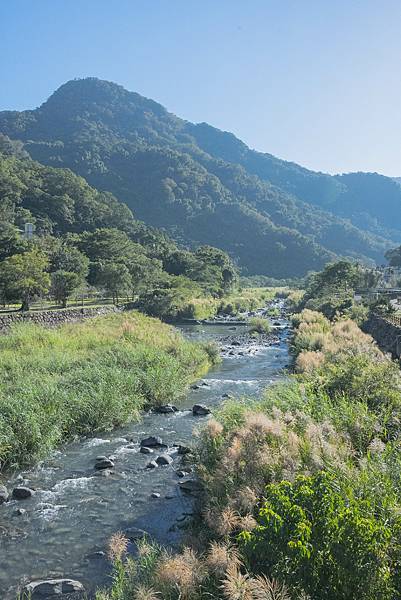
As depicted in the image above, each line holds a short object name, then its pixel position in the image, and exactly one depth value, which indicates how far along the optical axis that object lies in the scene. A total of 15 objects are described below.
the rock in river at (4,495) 10.52
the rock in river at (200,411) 17.23
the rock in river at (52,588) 7.52
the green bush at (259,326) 44.12
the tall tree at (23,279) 36.06
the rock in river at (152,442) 14.10
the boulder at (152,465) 12.46
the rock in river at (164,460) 12.70
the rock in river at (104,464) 12.49
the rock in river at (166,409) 17.61
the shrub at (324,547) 5.00
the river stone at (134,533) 9.09
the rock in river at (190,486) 10.92
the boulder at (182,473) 11.91
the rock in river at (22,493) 10.73
